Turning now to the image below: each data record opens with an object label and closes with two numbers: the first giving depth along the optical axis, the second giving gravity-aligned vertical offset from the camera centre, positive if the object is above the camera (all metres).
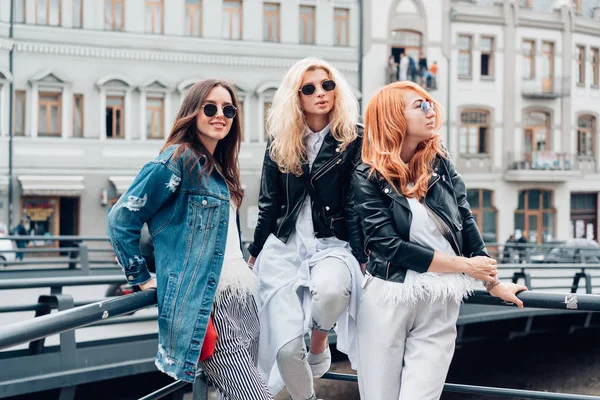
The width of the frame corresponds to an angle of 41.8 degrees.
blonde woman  3.40 -0.12
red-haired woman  3.15 -0.24
